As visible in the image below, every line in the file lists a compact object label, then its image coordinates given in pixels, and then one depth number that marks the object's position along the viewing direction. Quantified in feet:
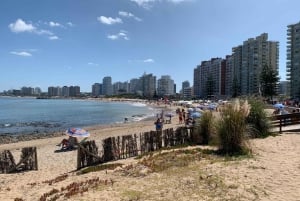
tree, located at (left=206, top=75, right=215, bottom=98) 269.57
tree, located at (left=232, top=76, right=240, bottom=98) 228.60
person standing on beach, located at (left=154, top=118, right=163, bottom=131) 49.17
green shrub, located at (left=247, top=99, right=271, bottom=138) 29.14
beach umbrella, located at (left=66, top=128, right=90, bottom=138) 39.33
